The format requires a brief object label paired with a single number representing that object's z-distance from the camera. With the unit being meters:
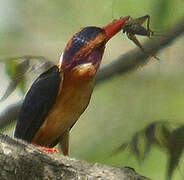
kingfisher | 2.67
